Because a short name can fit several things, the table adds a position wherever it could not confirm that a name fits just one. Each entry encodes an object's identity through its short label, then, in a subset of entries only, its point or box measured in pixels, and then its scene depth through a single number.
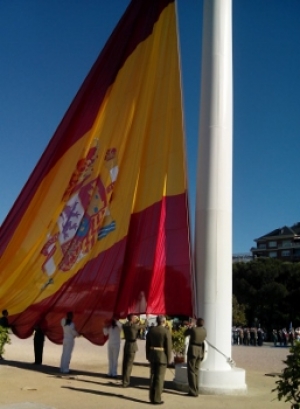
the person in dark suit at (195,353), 11.04
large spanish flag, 12.48
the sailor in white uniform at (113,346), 13.95
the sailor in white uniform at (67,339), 14.27
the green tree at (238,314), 53.25
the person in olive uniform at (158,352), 10.26
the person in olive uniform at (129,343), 12.20
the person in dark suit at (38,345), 16.39
